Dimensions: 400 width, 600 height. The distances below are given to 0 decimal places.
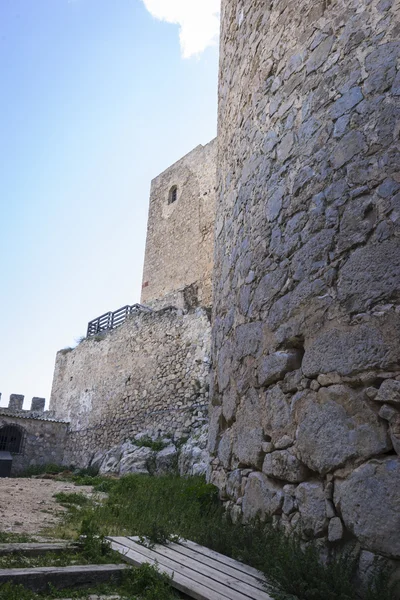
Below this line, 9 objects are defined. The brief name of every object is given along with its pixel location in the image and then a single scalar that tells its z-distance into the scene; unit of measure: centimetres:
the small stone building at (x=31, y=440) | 1571
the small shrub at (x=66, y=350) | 1914
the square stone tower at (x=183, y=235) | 1764
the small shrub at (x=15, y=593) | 208
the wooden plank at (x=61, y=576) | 230
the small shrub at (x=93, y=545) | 281
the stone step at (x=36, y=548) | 274
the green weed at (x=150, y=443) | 1106
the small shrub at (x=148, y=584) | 227
